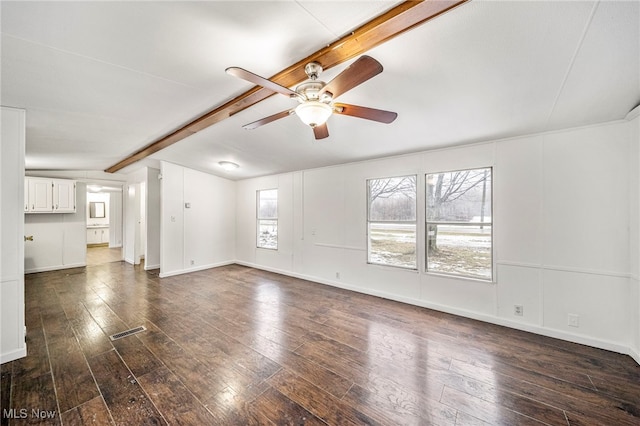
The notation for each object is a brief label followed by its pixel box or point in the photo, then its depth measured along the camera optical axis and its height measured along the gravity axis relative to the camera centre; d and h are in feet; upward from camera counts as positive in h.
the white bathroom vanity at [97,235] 30.94 -2.92
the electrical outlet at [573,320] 8.79 -3.90
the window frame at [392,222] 12.44 -0.50
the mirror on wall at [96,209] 31.42 +0.50
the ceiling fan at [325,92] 4.78 +2.84
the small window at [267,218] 19.44 -0.41
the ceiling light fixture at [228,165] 16.81 +3.42
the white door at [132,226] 22.12 -1.22
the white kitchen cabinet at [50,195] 17.93 +1.36
